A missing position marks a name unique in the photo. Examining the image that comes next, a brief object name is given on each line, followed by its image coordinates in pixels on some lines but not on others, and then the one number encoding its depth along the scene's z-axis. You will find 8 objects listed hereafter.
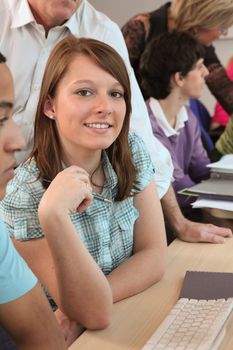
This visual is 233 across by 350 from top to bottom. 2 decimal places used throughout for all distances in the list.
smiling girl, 1.34
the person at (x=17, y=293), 1.18
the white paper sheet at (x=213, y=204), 1.81
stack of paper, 1.83
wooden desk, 1.25
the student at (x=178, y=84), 2.28
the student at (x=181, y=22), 2.39
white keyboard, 1.20
